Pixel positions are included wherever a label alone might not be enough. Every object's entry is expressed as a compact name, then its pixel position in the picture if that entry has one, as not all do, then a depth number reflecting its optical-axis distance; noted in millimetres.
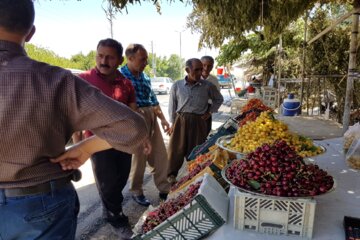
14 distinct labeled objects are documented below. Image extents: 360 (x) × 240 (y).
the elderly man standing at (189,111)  4539
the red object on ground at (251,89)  13060
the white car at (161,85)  26812
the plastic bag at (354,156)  2758
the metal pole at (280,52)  8752
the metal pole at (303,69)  6730
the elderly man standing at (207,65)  5617
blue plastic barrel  8141
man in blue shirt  3793
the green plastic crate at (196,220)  1671
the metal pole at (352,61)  4246
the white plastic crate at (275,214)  1561
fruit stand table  1636
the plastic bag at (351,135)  2921
